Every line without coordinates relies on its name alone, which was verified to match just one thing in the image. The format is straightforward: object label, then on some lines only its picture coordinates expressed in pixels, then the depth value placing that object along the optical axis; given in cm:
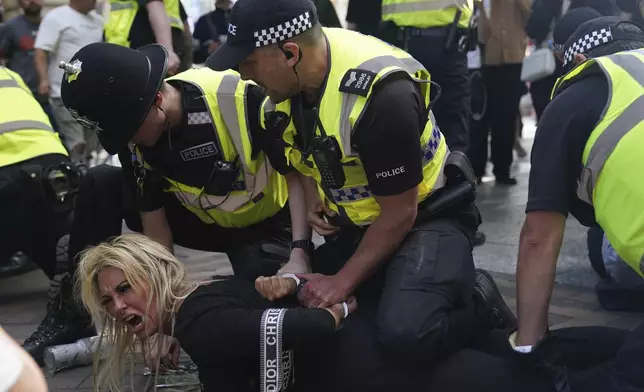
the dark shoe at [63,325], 330
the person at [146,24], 436
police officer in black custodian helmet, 286
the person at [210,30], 709
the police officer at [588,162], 196
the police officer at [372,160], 247
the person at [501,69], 611
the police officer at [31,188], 376
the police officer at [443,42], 443
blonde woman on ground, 238
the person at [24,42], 691
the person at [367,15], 492
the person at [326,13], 535
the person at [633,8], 433
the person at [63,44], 653
